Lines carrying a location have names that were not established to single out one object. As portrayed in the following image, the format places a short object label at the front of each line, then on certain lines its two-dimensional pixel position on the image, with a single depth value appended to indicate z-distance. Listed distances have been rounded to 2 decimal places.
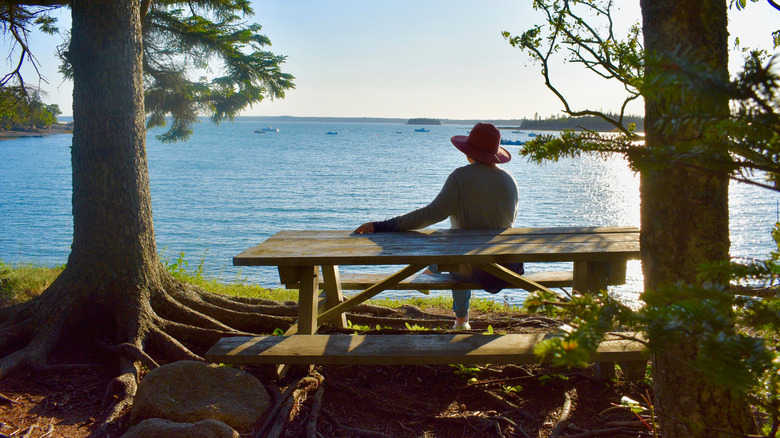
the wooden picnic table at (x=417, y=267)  3.27
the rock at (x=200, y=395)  3.20
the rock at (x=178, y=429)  2.80
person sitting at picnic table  4.35
